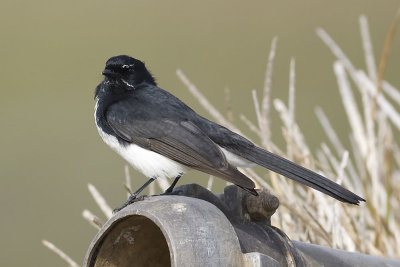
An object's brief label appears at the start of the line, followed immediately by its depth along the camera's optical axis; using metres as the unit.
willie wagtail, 7.14
